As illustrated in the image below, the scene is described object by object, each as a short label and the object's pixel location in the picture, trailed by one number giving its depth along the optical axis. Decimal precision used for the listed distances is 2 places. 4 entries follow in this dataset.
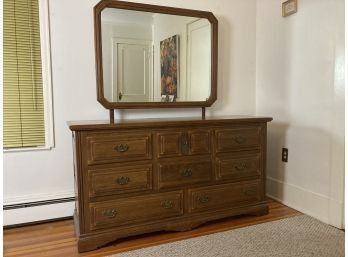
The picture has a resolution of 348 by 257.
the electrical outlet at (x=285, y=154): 2.68
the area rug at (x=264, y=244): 1.87
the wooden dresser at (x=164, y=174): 1.93
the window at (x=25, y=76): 2.18
